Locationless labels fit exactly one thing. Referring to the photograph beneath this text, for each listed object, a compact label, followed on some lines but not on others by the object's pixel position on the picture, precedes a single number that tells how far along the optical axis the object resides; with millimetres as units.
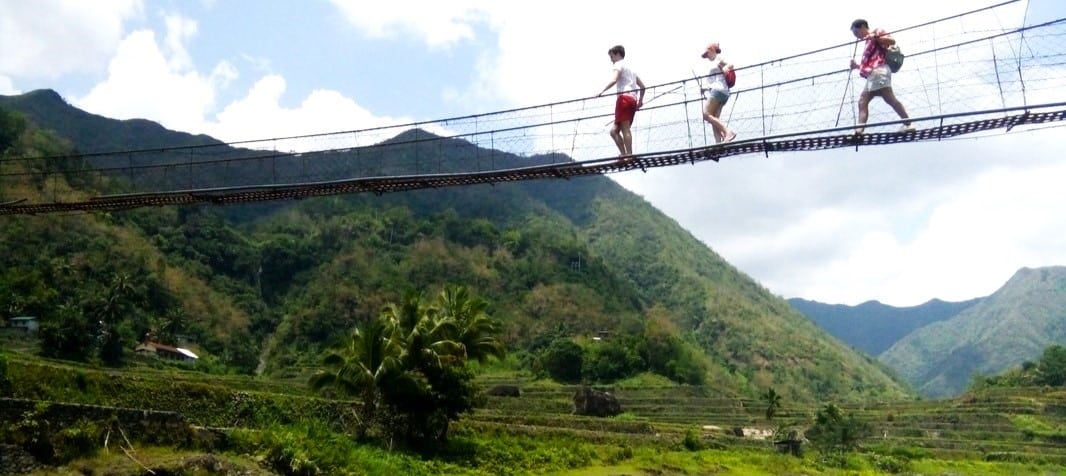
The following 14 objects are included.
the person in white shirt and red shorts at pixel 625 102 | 9367
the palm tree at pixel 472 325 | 31984
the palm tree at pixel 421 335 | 27172
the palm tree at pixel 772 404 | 56416
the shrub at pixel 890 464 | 37947
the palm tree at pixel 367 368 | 26219
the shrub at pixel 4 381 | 18150
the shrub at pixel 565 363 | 71625
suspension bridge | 7797
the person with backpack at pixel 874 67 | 8508
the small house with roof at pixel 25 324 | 50953
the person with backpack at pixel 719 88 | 9141
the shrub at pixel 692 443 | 39094
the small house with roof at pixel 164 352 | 59862
